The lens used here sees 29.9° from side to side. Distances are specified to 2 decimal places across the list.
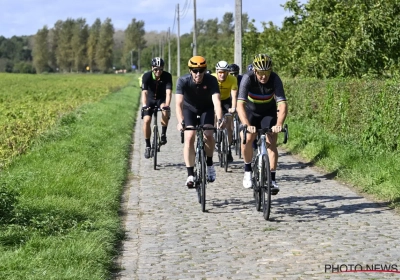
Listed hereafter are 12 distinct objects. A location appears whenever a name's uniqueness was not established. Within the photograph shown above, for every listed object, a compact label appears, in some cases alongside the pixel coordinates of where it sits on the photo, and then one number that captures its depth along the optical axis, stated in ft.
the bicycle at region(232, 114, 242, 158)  49.26
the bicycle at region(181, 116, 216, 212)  31.51
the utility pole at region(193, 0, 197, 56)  161.17
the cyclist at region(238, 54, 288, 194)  30.30
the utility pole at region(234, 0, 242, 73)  79.92
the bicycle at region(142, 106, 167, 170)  46.03
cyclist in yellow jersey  44.20
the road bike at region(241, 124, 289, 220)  28.94
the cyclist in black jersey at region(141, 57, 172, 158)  45.32
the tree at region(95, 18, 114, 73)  646.74
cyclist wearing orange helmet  32.76
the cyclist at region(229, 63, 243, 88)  48.06
